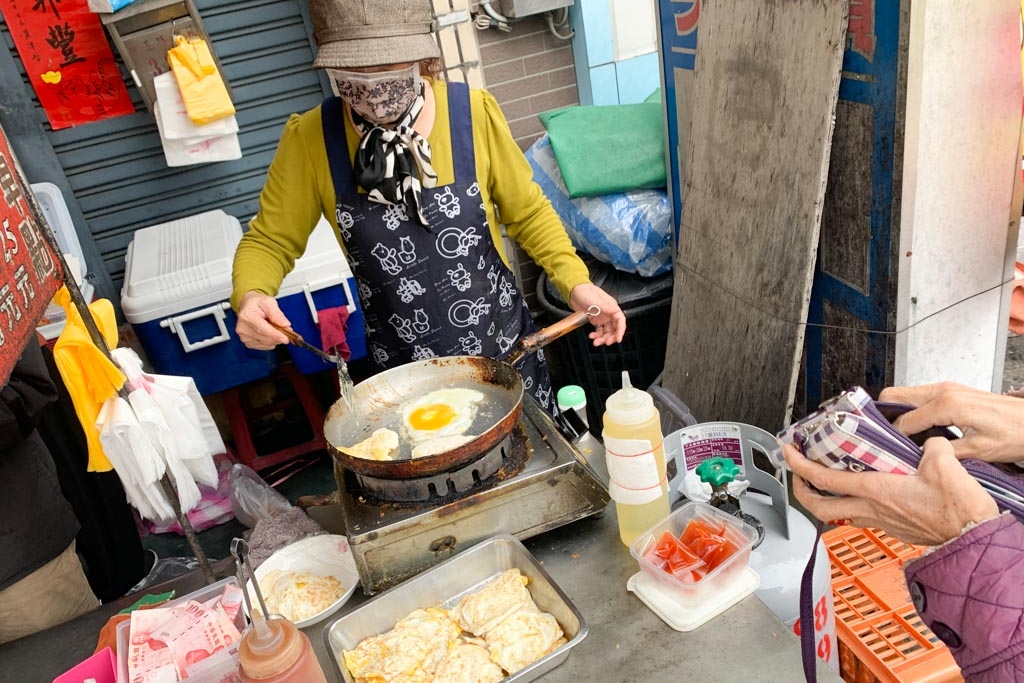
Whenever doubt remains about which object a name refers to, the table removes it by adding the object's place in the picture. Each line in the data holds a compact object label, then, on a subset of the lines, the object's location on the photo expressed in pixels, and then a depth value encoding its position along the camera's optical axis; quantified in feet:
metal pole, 5.84
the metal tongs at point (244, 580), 3.86
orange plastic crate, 5.28
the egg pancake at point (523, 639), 4.68
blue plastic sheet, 12.16
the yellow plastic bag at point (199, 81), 13.12
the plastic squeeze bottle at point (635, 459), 4.87
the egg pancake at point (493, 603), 4.99
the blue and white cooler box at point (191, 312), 11.94
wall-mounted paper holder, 12.82
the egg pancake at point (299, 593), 5.40
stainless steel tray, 4.79
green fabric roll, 12.23
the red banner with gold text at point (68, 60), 13.17
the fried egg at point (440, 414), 6.00
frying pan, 5.94
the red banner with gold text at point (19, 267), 4.94
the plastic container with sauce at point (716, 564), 4.77
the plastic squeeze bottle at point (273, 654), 3.77
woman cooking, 7.57
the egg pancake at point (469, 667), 4.62
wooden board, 8.38
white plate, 5.80
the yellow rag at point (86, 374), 5.81
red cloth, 12.29
